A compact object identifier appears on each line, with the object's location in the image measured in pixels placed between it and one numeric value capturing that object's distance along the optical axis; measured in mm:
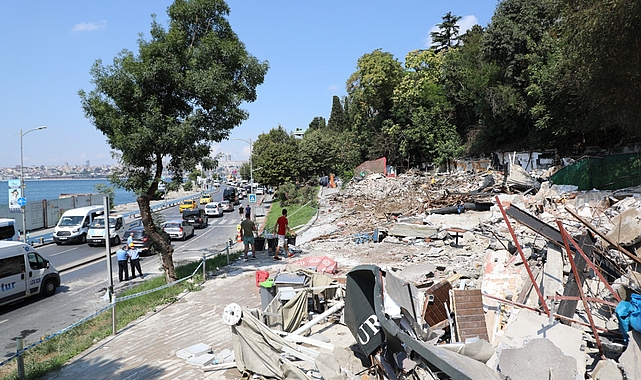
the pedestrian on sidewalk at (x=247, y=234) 16094
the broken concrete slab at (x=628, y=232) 9328
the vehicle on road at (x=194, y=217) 34906
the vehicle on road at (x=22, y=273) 12945
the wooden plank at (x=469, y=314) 6910
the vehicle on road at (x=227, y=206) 48344
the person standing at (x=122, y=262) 16781
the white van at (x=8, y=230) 21366
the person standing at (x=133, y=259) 17172
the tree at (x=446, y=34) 62594
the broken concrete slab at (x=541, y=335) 5762
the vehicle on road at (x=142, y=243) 23125
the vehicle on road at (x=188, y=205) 46706
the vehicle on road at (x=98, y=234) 26172
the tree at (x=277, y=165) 54812
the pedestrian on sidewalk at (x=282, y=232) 16141
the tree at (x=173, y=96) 12719
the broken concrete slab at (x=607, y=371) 5555
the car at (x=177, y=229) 28562
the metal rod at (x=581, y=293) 6176
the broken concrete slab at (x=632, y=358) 5547
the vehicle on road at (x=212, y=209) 44531
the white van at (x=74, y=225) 27031
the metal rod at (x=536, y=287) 6974
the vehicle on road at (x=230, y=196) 59656
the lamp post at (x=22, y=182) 26719
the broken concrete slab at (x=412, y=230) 17266
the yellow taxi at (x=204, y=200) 54531
